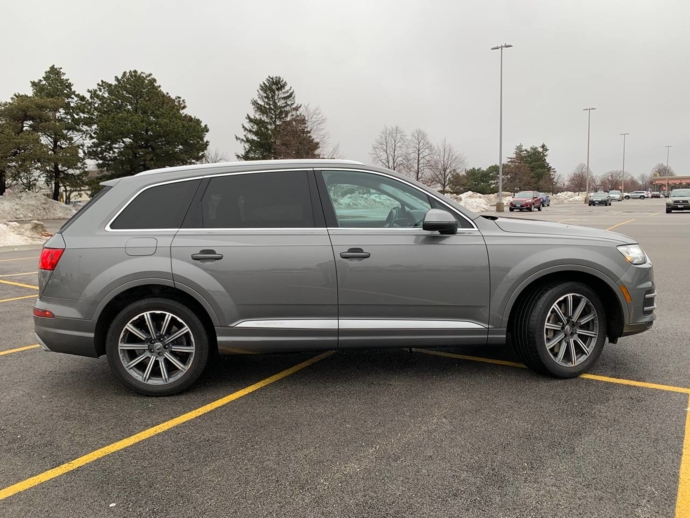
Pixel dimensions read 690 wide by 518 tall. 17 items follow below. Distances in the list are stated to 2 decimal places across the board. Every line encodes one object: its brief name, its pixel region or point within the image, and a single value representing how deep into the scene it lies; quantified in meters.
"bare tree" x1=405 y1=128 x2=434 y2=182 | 49.84
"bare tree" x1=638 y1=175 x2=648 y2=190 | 151.88
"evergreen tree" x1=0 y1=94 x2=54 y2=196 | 30.11
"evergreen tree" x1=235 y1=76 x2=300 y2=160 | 53.28
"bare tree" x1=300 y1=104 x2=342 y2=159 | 44.60
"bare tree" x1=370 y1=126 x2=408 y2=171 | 48.72
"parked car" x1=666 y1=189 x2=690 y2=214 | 30.86
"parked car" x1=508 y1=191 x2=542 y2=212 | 39.28
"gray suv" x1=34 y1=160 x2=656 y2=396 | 3.67
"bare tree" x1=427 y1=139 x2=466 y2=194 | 57.38
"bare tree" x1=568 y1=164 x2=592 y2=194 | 106.94
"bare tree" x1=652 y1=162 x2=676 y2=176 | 155.41
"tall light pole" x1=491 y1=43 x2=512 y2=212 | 37.15
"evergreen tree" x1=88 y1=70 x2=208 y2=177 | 34.22
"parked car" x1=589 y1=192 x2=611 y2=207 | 48.91
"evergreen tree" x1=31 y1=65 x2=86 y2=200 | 33.41
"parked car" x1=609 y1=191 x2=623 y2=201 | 67.12
